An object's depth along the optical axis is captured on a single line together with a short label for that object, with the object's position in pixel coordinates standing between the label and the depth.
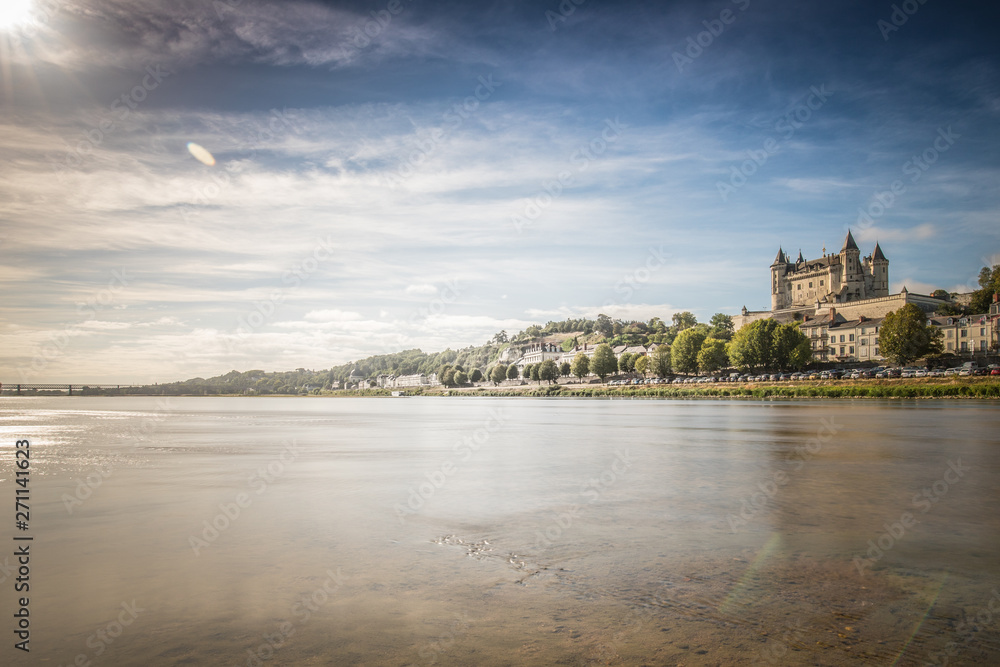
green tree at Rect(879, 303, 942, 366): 82.06
